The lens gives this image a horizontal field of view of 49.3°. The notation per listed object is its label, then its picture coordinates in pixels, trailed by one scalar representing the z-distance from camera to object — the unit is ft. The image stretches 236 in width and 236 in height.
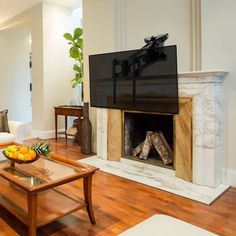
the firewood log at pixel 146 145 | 11.54
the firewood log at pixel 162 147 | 10.96
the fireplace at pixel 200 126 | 8.95
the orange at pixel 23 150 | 7.29
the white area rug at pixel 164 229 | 3.94
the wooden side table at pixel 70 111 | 15.79
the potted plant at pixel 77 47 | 16.51
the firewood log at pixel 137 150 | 12.02
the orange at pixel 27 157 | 7.18
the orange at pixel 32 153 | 7.30
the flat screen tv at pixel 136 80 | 9.67
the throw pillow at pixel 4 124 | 12.92
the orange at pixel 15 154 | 7.19
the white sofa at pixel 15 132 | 12.27
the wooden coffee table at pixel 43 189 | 5.77
